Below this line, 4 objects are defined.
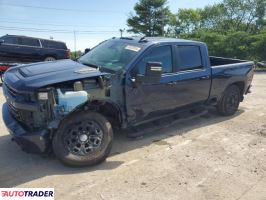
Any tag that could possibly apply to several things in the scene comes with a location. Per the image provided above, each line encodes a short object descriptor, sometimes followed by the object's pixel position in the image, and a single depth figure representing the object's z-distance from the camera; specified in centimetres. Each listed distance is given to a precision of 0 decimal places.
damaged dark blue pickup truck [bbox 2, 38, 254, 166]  270
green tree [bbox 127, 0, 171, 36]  2669
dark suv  892
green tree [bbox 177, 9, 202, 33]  3360
